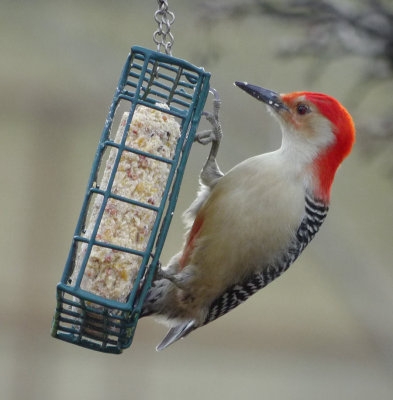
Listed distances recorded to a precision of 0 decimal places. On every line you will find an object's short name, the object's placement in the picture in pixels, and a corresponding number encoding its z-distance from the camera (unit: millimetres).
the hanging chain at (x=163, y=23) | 6700
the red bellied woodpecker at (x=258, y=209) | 8156
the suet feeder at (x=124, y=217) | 6957
